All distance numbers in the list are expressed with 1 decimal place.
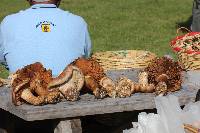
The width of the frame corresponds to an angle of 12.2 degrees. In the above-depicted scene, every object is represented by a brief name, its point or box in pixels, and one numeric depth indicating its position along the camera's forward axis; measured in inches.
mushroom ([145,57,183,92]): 289.6
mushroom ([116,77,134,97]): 277.6
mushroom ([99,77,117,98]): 276.8
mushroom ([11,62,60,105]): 262.4
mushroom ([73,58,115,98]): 276.5
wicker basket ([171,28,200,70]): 356.8
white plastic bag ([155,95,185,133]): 248.3
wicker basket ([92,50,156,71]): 354.8
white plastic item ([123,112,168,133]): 252.3
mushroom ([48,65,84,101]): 268.5
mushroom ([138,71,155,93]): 285.4
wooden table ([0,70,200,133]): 256.5
